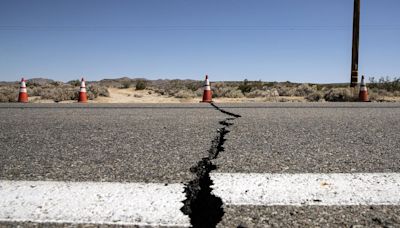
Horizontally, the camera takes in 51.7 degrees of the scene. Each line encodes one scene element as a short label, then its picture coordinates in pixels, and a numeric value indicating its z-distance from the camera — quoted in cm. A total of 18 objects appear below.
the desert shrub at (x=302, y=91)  2291
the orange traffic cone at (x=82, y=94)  1181
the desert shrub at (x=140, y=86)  3031
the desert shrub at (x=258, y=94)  2143
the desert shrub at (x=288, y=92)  2328
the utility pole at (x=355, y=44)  1520
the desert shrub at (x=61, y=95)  1572
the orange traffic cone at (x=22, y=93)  1178
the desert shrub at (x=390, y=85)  2121
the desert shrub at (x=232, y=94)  2021
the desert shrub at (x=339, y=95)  1402
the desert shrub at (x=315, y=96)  1670
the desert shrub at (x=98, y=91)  1761
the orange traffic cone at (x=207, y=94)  1107
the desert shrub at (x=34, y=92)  1983
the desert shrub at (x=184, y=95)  1920
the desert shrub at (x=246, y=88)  2797
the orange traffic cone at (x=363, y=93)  1195
